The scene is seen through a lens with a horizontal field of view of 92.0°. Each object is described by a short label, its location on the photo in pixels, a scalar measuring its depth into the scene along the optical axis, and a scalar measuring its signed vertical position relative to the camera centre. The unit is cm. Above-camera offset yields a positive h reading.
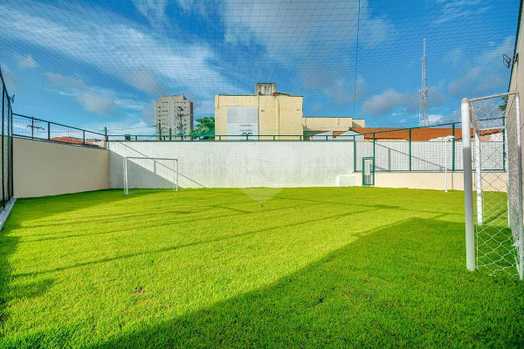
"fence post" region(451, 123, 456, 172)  1017 +102
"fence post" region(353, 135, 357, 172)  1305 +82
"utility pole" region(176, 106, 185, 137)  1797 +394
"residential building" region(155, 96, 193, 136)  1743 +444
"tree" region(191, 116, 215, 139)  3006 +612
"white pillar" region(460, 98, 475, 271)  196 -27
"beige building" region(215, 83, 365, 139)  2269 +529
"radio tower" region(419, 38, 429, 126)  2013 +623
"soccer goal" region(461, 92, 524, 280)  195 -32
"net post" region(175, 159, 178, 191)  1249 +5
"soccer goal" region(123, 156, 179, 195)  1254 +10
